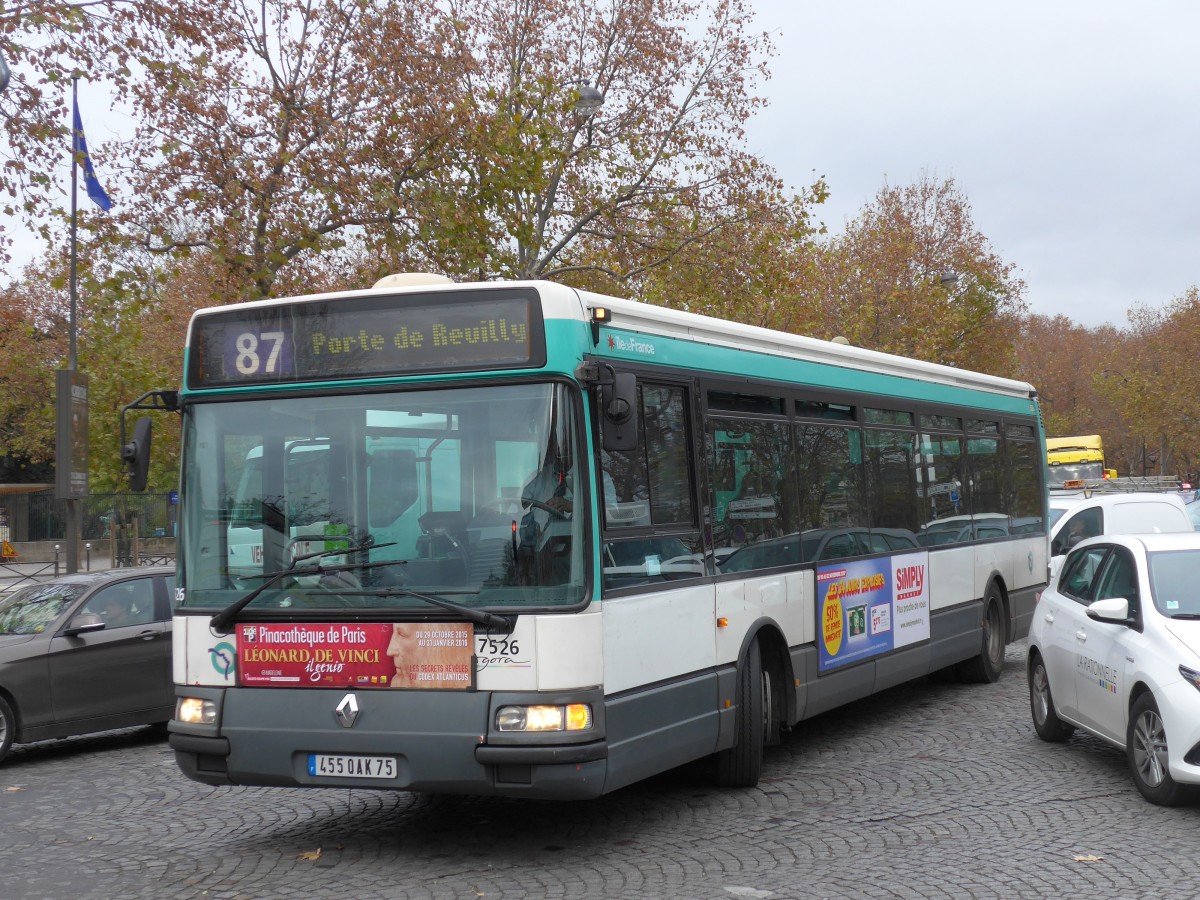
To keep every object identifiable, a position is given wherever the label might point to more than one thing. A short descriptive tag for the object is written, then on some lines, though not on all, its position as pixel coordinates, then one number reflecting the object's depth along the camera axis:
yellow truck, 54.34
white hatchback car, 7.53
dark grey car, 10.95
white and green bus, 6.65
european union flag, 20.69
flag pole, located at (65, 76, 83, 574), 17.77
